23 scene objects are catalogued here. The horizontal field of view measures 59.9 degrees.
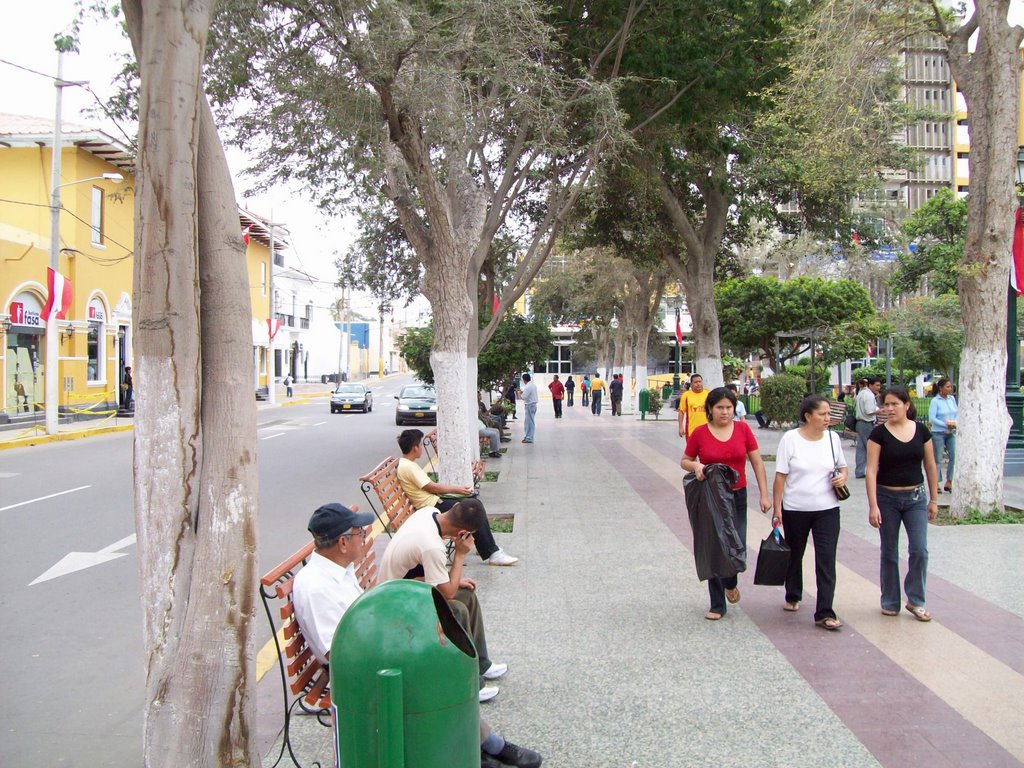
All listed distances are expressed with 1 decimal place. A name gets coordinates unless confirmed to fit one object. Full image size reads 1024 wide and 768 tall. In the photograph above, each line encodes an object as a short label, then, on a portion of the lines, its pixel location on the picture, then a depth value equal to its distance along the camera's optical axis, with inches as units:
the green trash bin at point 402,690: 106.2
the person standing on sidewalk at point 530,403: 844.7
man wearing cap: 154.2
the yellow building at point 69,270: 1037.8
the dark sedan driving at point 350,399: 1445.6
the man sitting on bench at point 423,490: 304.8
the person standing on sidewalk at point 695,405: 436.8
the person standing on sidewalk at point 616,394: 1331.2
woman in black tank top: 239.9
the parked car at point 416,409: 1134.4
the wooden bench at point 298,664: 156.8
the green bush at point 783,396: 922.7
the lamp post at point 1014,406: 532.7
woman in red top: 246.7
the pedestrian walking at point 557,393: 1311.4
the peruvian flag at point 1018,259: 482.0
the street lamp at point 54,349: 904.3
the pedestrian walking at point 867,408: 514.6
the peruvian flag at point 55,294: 872.3
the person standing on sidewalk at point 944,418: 485.7
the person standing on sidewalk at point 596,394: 1353.3
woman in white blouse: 236.4
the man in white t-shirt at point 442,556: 187.9
